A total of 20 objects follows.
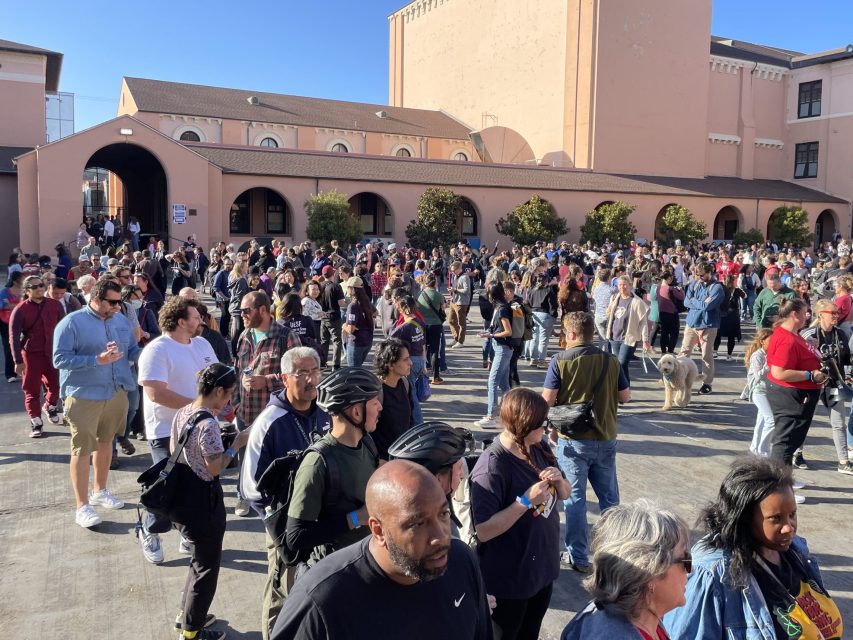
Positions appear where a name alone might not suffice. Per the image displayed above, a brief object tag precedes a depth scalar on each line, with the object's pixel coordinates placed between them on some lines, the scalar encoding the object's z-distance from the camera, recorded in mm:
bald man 2035
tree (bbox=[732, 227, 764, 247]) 36375
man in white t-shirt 4812
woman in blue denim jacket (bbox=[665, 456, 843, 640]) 2641
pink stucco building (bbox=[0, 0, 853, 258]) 27875
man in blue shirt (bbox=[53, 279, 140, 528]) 5457
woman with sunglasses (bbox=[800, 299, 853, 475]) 6945
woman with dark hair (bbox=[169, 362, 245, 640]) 3797
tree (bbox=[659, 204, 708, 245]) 33844
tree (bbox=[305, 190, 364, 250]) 26812
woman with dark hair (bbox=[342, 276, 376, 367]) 9203
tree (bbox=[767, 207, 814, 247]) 38031
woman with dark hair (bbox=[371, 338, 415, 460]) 4934
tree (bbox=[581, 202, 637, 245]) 32844
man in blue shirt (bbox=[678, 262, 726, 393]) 10469
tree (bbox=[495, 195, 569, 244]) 31094
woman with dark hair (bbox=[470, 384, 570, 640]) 3307
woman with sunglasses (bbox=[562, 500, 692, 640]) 2246
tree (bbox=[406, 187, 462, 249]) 29719
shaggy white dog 9461
